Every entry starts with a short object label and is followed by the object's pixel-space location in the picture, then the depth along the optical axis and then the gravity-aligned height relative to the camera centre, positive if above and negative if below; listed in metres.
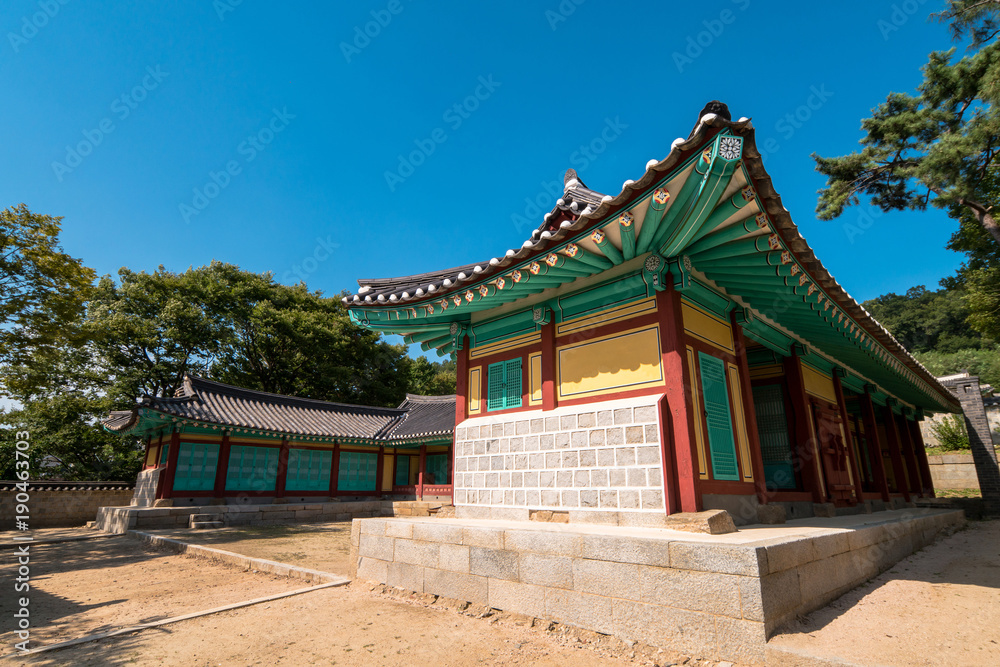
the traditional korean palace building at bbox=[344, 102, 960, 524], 5.20 +1.93
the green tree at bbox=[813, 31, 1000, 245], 13.36 +10.03
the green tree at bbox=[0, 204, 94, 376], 11.88 +4.61
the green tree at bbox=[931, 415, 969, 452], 24.66 +1.76
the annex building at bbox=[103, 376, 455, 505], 17.59 +0.99
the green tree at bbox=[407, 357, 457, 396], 40.56 +7.64
